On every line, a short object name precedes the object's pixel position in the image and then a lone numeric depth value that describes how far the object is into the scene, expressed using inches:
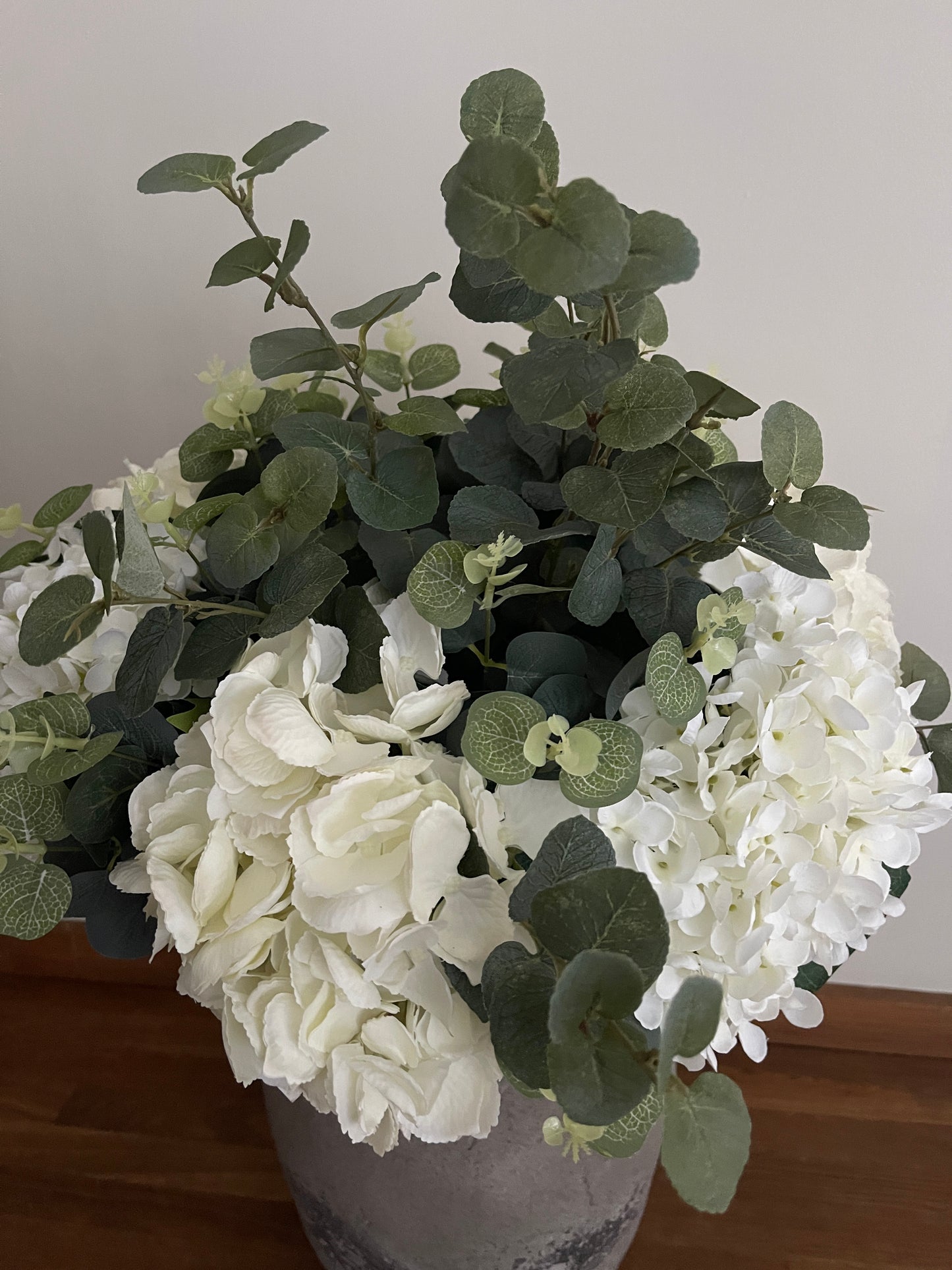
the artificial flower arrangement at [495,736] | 13.2
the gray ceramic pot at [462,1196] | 19.6
